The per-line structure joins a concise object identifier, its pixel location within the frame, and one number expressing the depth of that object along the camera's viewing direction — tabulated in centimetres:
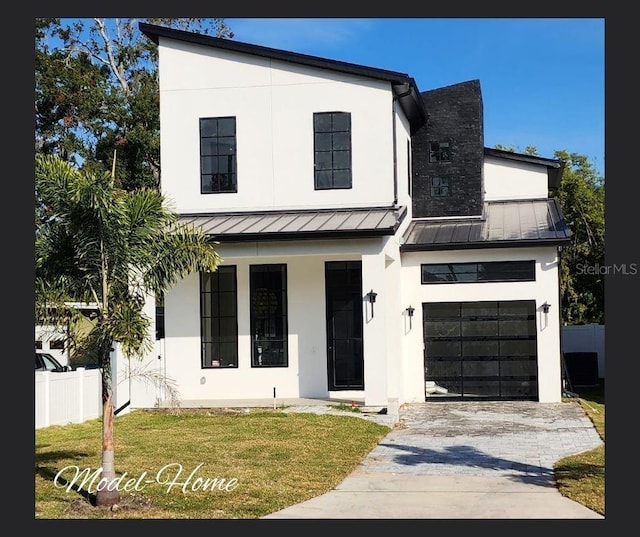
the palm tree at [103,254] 916
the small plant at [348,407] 1572
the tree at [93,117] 2577
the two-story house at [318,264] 1731
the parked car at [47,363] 1945
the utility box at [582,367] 2131
